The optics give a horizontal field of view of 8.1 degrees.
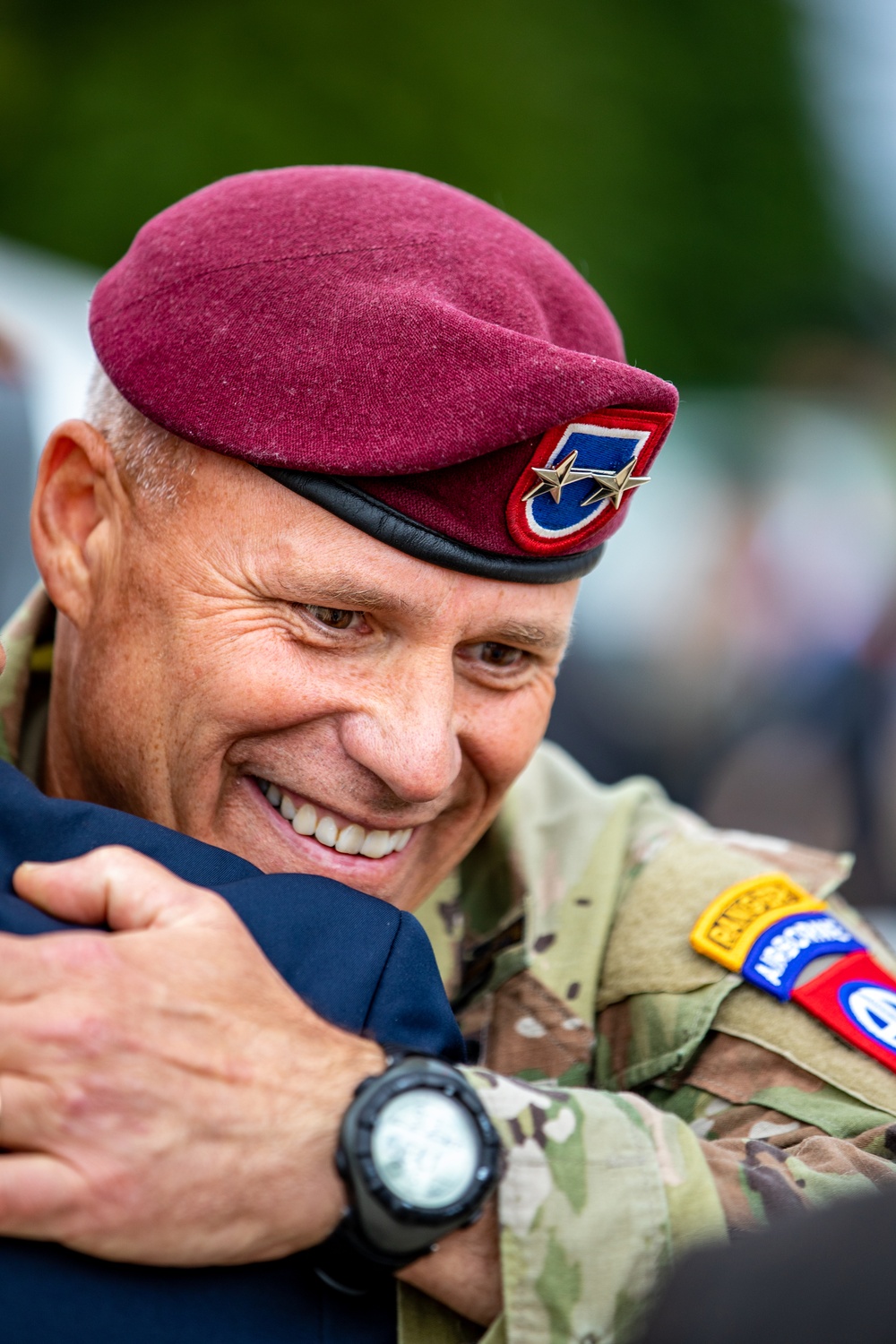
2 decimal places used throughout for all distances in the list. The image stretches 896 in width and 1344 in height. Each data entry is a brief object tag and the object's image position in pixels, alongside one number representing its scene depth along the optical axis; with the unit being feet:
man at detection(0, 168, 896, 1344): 6.33
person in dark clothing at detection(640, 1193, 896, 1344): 6.06
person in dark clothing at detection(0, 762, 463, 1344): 6.20
